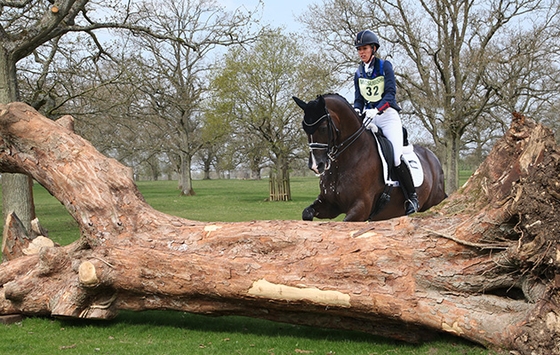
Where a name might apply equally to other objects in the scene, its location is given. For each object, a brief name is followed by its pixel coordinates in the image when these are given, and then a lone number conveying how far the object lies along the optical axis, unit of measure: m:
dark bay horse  6.59
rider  7.43
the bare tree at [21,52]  11.81
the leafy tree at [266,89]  30.72
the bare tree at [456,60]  24.56
